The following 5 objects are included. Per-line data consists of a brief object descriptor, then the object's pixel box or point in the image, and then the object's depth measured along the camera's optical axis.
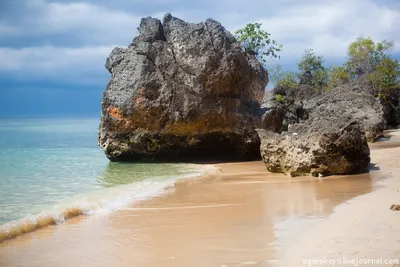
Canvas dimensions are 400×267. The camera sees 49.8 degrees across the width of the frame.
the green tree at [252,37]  17.12
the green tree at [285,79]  33.56
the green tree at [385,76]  31.14
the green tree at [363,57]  33.25
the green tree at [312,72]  36.25
